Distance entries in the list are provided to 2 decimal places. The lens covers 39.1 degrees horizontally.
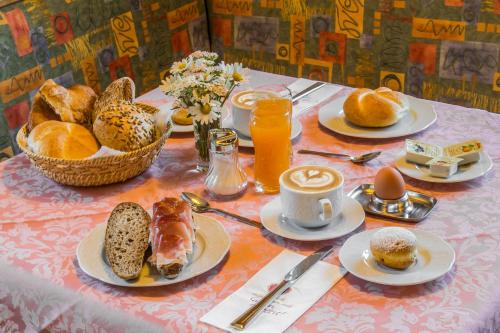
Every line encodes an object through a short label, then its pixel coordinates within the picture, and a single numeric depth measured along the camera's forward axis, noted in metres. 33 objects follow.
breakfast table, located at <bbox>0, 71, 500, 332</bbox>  1.00
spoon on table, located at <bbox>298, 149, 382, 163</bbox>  1.46
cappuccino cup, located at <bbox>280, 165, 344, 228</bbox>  1.17
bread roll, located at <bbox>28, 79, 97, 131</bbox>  1.53
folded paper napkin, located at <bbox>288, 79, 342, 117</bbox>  1.73
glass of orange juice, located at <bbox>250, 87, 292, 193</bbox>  1.38
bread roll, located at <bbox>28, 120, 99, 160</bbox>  1.41
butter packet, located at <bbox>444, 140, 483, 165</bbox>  1.39
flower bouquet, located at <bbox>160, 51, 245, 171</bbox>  1.38
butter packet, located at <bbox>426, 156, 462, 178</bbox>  1.35
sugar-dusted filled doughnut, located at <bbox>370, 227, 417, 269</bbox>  1.06
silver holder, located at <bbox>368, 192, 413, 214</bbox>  1.26
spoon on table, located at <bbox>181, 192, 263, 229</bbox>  1.26
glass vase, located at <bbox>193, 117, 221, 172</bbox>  1.46
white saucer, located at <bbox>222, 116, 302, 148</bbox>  1.55
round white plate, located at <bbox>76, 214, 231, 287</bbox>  1.09
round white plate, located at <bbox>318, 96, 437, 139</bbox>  1.55
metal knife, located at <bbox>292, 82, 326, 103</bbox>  1.79
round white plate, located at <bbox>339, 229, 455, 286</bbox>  1.05
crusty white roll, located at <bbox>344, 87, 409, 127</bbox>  1.56
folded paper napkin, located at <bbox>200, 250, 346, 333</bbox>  0.99
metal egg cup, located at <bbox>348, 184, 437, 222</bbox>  1.24
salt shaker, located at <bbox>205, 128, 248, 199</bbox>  1.35
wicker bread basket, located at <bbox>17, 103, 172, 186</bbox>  1.37
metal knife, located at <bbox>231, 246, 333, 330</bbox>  0.99
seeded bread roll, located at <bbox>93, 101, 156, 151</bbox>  1.41
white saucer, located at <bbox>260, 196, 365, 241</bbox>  1.18
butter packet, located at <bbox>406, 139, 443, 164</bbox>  1.41
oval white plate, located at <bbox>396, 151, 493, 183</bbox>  1.34
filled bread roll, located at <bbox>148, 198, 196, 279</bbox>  1.09
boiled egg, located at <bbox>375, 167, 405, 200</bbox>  1.26
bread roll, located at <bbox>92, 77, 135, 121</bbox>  1.52
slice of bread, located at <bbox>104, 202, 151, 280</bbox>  1.10
